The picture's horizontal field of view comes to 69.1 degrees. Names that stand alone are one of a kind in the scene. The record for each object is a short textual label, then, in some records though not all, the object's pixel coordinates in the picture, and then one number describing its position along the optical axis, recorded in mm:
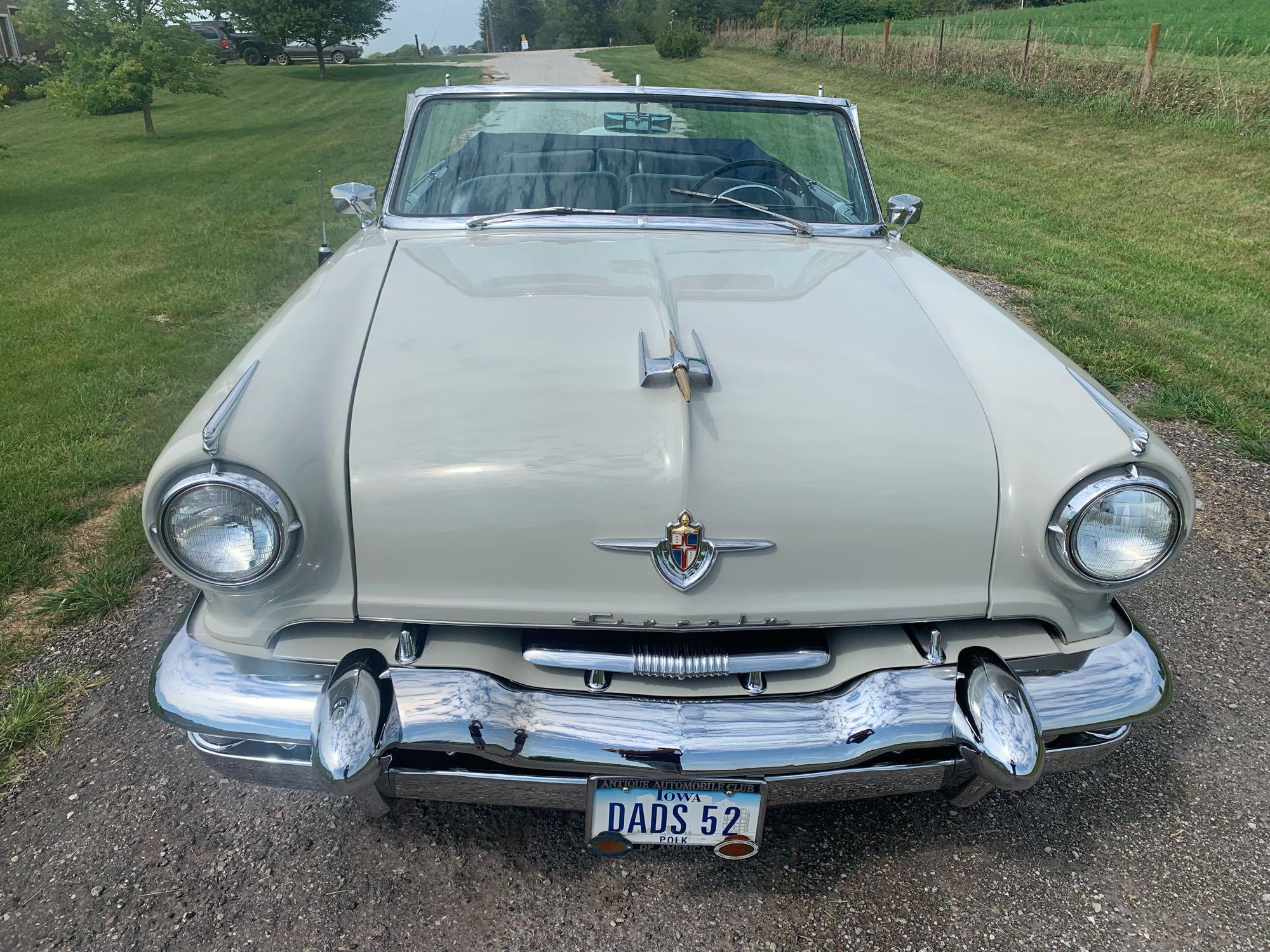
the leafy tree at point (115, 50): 13734
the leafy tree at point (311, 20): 25797
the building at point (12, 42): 34781
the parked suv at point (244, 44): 30250
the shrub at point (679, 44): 29188
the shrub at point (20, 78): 22766
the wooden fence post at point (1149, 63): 11930
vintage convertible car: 1680
